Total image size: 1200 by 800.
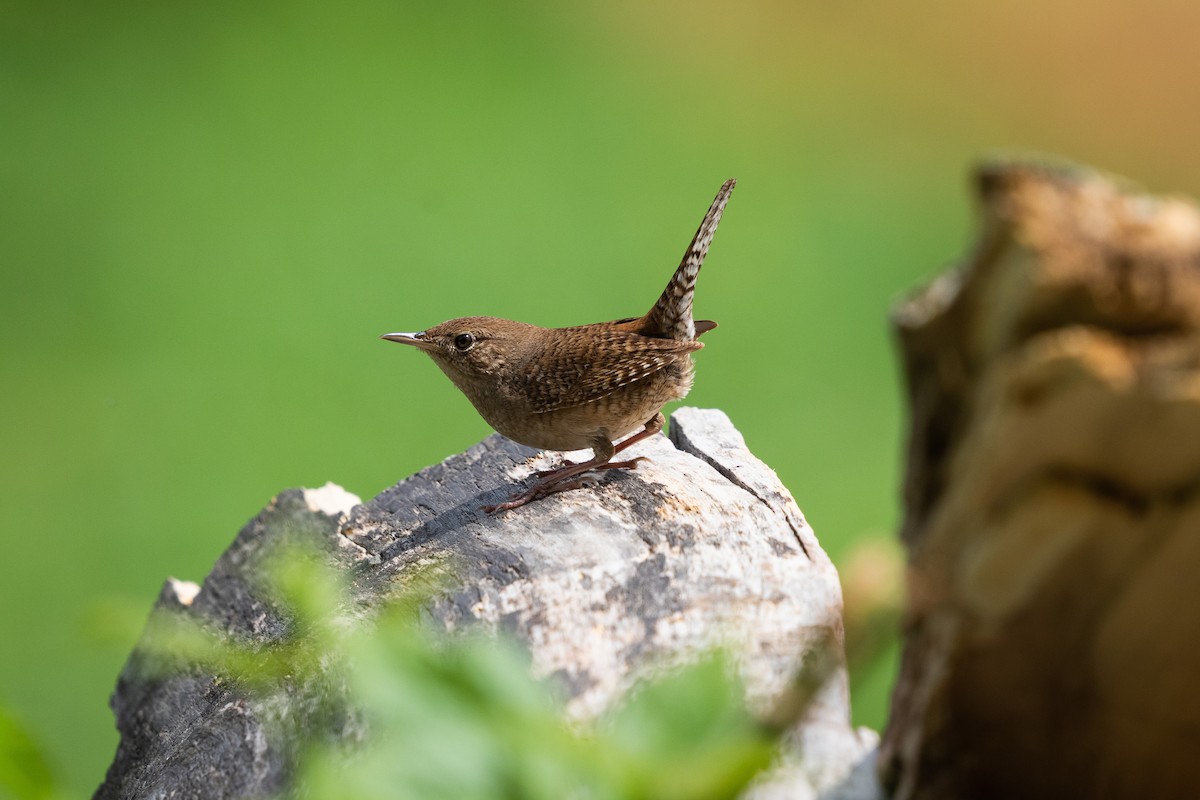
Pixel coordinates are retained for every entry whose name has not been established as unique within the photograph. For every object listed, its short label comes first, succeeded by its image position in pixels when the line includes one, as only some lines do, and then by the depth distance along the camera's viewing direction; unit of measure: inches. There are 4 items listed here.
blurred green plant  88.0
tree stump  135.6
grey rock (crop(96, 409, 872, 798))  158.3
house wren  161.9
